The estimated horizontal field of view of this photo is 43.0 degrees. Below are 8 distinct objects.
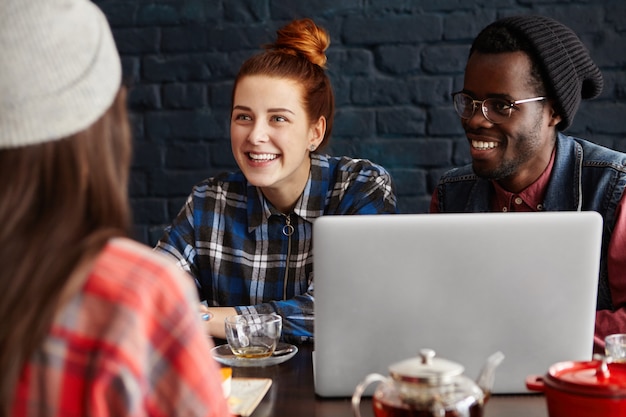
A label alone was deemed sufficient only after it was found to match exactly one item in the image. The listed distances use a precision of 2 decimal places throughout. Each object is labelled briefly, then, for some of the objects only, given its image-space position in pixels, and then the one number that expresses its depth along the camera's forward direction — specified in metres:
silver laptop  1.14
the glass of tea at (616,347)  1.31
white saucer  1.41
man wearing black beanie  1.86
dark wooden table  1.15
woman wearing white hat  0.66
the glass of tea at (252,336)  1.44
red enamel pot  0.97
